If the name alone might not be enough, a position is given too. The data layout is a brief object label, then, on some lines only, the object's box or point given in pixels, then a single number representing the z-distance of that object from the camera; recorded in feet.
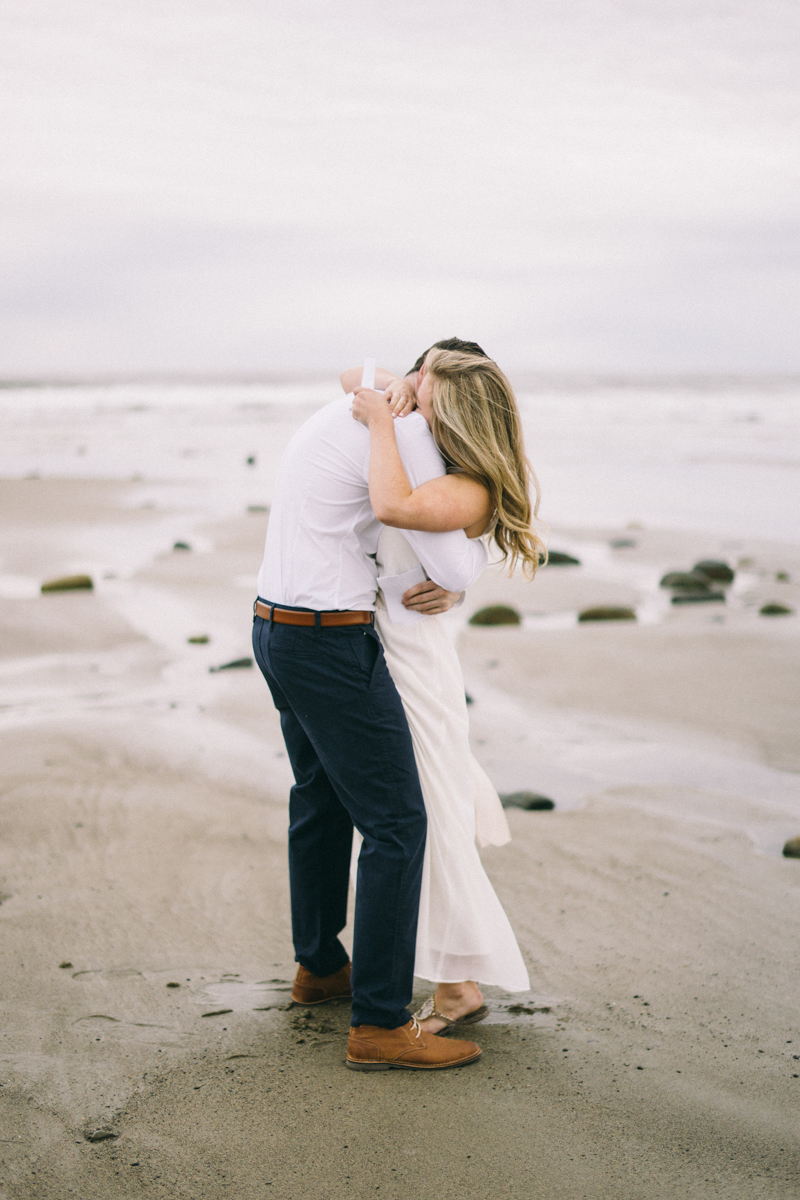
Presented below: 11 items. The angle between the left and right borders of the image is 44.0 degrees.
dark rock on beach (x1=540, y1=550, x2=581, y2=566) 38.58
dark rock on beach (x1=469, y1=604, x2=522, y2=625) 29.07
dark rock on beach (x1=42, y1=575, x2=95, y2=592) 31.60
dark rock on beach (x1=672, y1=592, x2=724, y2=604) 32.32
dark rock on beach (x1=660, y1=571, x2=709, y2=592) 33.60
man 9.18
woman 9.03
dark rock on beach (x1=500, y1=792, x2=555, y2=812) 16.75
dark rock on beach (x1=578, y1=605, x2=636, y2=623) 29.66
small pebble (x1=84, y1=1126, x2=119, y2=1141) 8.29
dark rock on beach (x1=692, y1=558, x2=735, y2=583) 36.32
